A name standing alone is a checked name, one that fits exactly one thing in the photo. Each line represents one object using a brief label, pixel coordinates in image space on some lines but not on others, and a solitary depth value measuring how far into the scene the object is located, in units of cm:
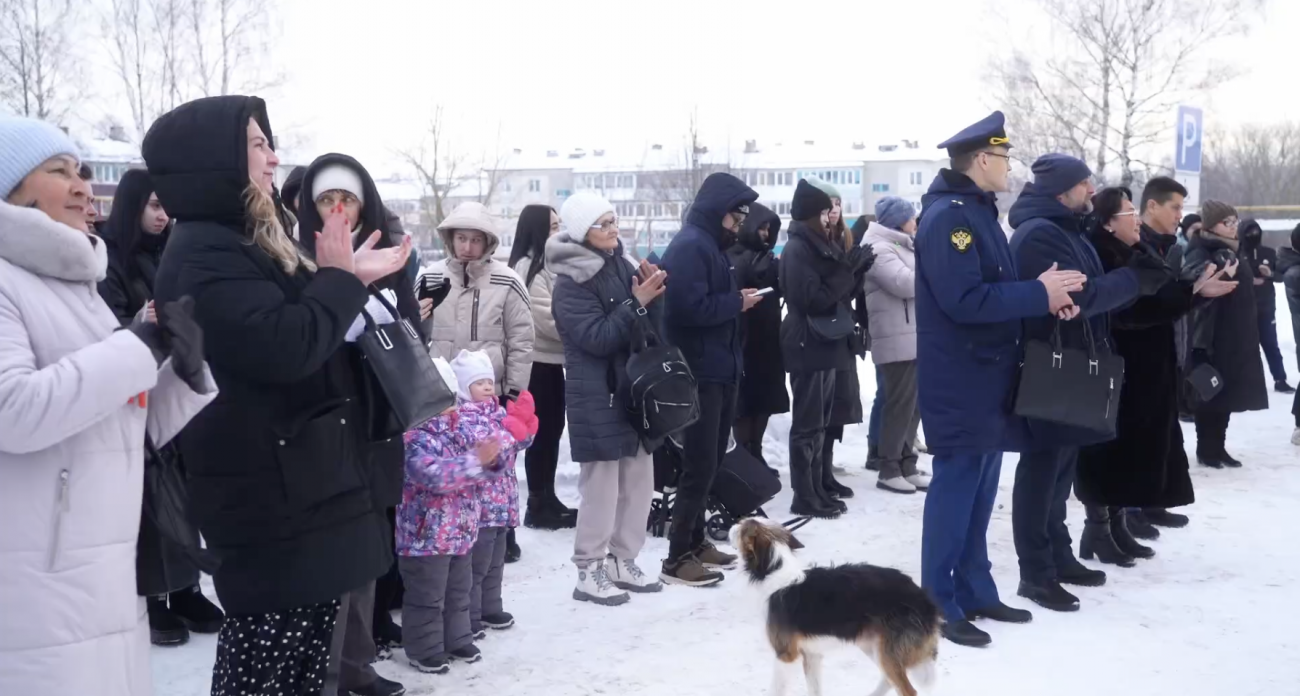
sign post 1279
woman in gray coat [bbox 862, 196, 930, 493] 811
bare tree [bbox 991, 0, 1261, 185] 2584
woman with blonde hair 282
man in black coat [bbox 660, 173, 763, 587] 593
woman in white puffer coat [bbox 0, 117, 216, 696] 235
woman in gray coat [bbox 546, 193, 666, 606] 550
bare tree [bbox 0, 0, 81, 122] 2273
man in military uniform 484
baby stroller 671
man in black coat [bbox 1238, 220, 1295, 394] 1099
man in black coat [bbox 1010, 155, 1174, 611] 530
